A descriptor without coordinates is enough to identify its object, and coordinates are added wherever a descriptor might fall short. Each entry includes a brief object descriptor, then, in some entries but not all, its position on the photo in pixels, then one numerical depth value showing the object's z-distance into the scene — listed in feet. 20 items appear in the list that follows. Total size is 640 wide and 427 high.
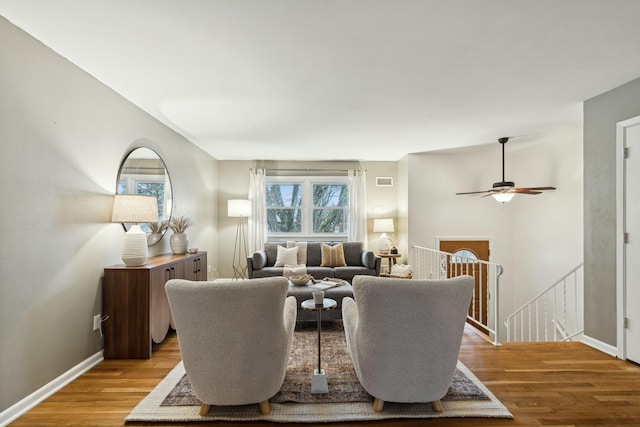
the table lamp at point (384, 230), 20.12
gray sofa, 16.67
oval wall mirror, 10.92
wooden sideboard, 9.55
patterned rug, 6.84
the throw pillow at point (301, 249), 18.37
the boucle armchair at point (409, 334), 6.26
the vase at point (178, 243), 13.65
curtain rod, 21.50
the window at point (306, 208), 21.68
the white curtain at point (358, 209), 21.17
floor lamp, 21.20
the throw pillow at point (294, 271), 15.43
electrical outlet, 9.28
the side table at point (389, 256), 19.34
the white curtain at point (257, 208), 20.93
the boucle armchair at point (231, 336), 6.16
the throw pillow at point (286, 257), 17.74
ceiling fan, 15.35
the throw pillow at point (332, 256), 18.02
